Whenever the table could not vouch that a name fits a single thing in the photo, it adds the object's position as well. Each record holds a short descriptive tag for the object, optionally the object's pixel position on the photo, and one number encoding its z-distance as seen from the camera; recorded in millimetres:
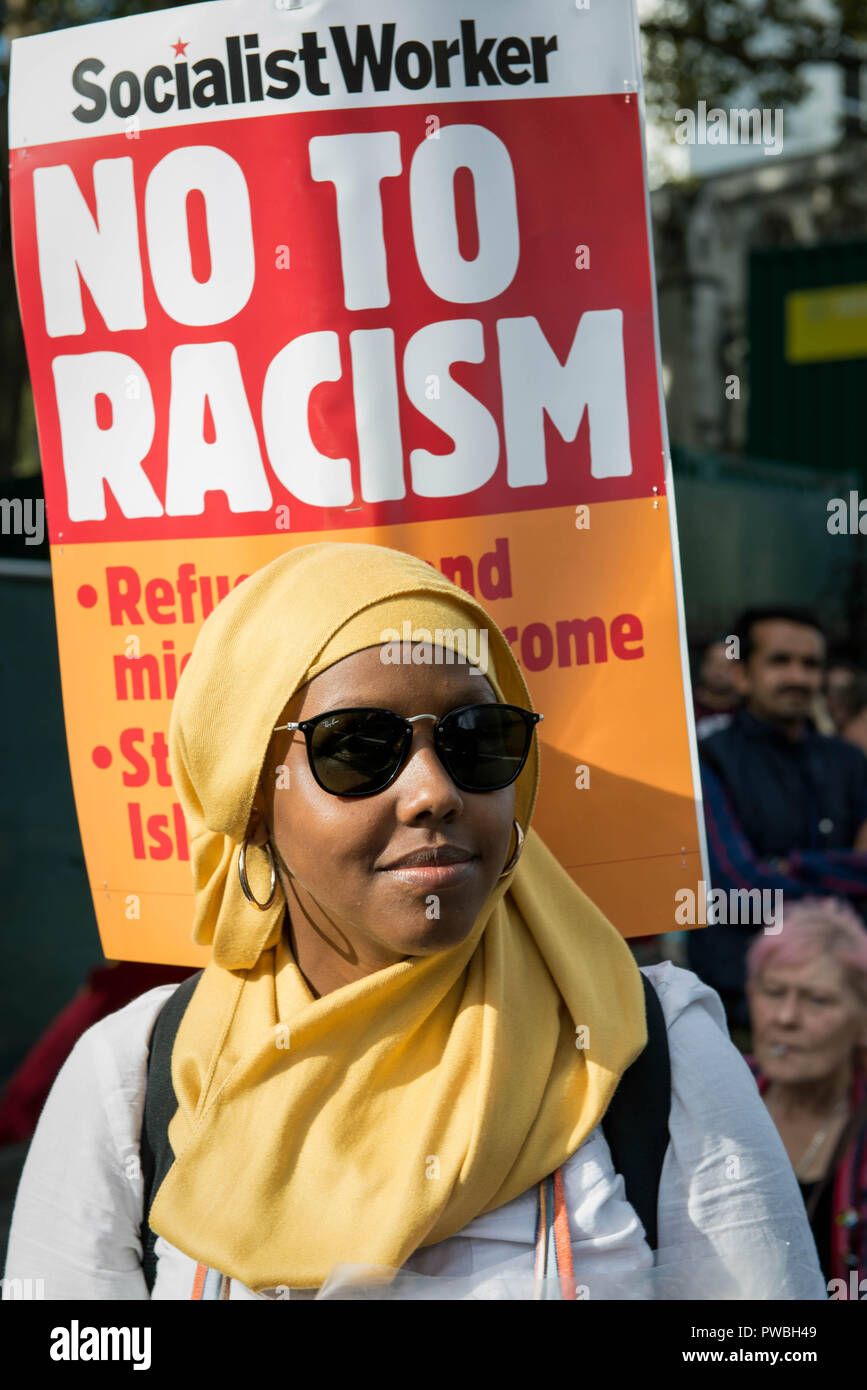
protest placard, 2133
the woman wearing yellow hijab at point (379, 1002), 1927
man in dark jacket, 3582
